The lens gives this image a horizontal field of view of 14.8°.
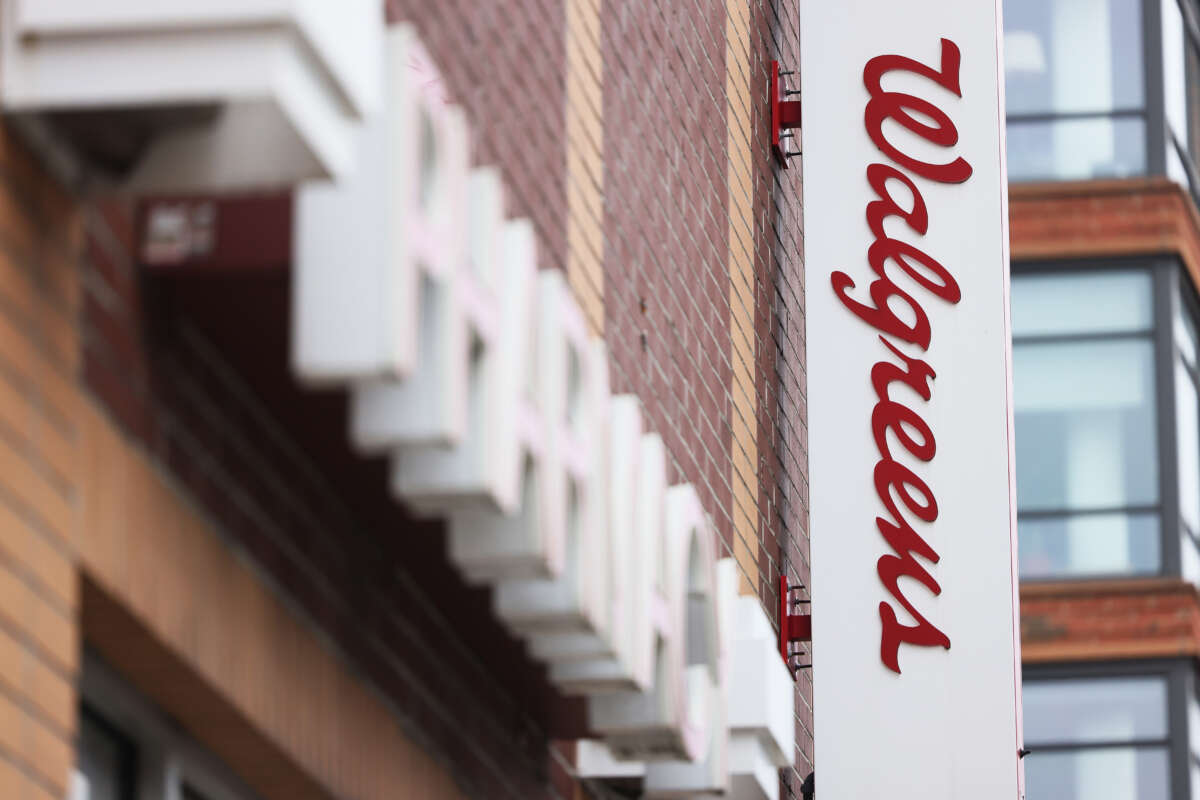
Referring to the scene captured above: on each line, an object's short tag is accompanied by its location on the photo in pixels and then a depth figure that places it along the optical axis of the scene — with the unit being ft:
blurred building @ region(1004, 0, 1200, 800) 123.58
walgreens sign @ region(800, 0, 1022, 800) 57.73
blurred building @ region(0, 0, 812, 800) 22.56
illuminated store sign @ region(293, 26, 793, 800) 24.39
